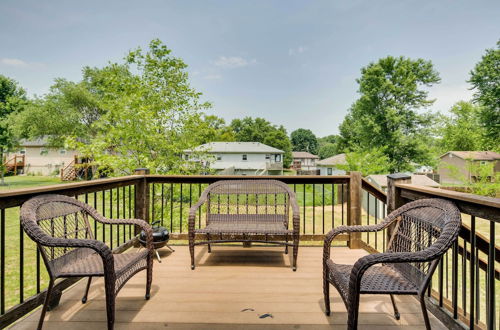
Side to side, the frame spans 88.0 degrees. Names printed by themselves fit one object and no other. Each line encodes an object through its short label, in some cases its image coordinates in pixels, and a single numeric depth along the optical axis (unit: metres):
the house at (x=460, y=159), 16.61
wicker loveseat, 2.60
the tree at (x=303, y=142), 67.69
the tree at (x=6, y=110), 18.58
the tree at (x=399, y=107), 20.03
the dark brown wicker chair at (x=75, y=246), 1.48
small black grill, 2.93
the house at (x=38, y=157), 26.97
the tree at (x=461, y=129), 28.39
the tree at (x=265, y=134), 43.50
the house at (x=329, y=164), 28.27
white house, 27.47
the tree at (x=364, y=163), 15.24
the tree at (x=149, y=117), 5.90
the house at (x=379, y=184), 11.87
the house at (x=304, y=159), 57.03
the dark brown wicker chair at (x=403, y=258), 1.32
